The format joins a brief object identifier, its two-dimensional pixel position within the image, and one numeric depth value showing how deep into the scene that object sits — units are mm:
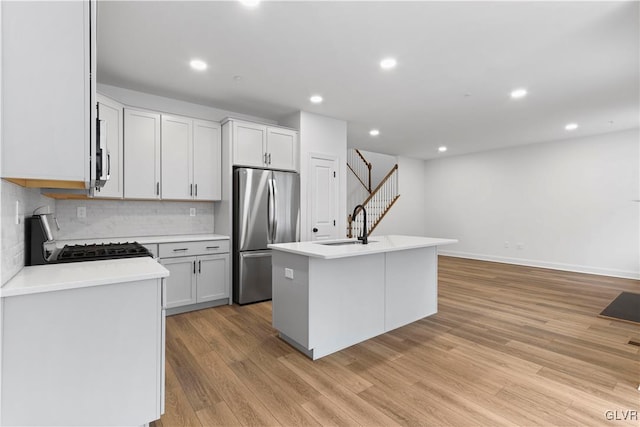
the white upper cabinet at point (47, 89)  1371
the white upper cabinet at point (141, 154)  3611
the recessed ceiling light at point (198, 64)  3125
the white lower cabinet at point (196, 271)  3662
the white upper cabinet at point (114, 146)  3348
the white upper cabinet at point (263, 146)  4195
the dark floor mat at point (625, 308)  3662
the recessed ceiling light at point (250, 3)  2227
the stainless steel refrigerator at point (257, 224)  4105
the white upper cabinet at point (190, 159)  3895
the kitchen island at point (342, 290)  2582
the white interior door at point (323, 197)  4824
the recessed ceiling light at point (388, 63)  3096
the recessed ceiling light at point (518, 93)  3854
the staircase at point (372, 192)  8344
